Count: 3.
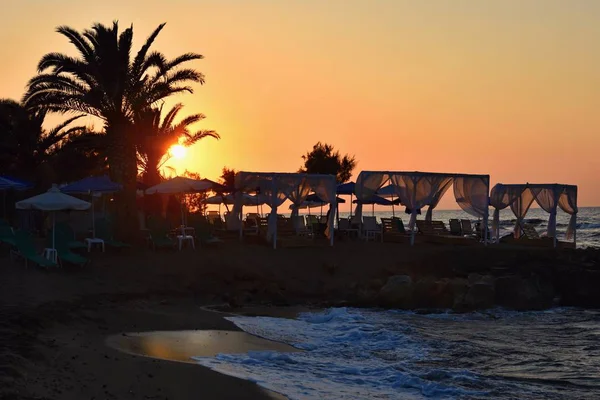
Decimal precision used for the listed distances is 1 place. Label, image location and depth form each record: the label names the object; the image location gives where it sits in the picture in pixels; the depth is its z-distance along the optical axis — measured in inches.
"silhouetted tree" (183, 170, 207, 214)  1725.1
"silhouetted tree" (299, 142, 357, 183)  2020.2
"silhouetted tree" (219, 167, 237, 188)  1872.0
